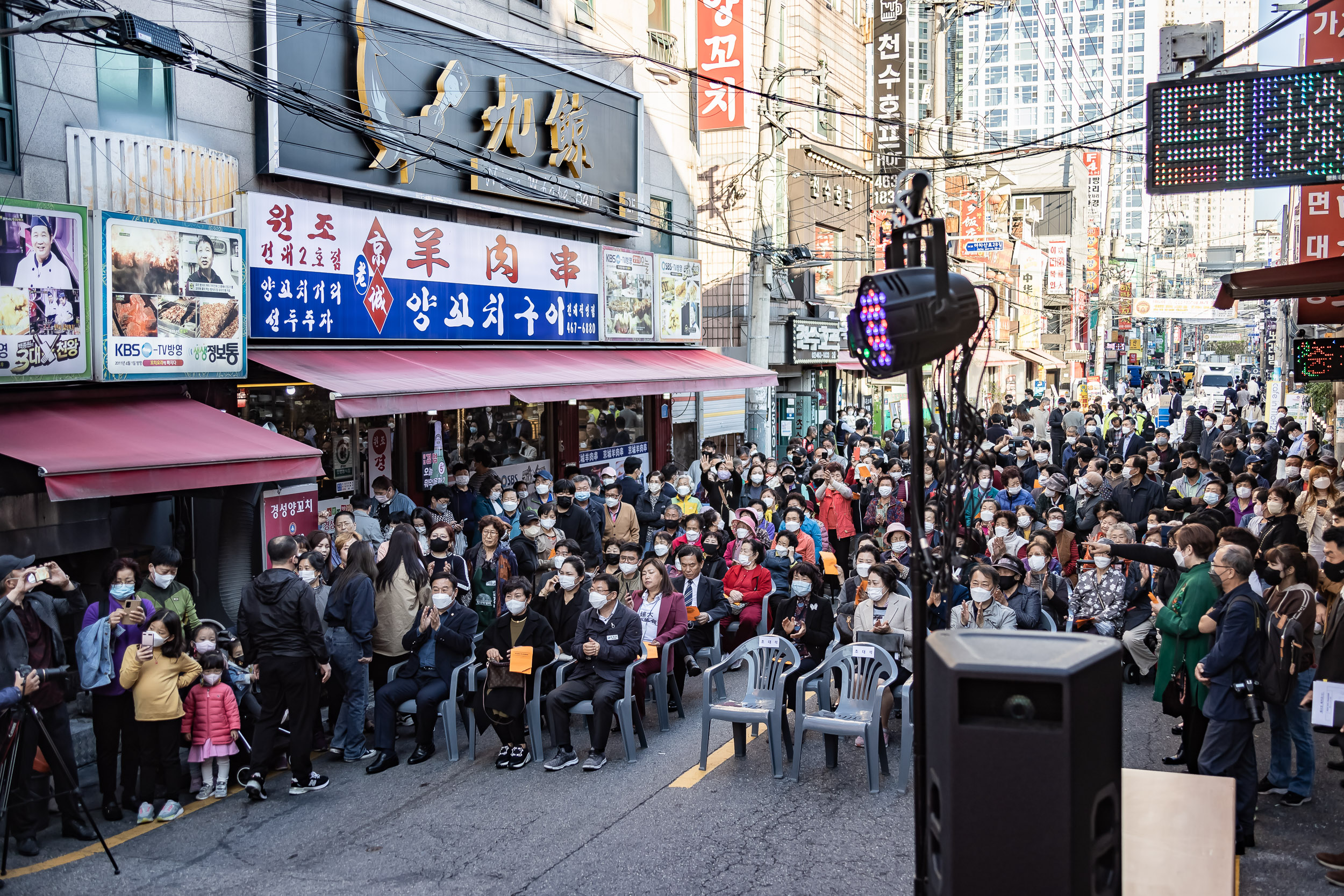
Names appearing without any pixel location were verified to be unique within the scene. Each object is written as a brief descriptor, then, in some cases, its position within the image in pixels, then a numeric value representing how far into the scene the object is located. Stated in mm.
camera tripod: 6723
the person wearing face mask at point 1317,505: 11562
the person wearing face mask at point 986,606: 9109
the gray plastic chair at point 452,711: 8906
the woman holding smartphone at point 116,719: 7699
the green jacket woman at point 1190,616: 7281
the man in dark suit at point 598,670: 8656
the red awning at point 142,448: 9117
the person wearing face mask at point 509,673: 8727
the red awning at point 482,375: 12648
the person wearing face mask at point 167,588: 8586
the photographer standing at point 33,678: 7031
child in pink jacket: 7949
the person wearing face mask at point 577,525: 12867
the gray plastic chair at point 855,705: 7984
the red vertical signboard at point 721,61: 23188
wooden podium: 4516
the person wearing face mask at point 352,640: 8758
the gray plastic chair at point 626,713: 8703
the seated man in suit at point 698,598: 10422
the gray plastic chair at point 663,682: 9461
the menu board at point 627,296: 20156
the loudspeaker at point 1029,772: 3537
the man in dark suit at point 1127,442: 20734
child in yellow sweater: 7641
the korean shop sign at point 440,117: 13648
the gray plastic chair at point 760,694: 8336
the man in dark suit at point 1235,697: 6656
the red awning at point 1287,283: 9766
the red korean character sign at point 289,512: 12258
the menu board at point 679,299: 21859
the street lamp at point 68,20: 7789
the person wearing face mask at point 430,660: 8836
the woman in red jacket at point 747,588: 10727
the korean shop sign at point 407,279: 13133
